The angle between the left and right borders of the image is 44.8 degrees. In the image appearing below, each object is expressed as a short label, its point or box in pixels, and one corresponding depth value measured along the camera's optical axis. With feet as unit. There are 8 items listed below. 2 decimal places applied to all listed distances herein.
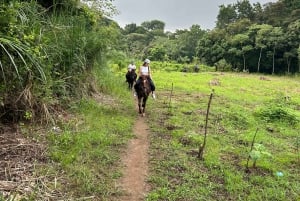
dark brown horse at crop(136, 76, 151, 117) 36.45
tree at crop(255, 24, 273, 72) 158.20
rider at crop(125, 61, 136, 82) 57.57
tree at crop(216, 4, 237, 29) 232.32
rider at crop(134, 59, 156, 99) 37.19
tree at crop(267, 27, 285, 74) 152.56
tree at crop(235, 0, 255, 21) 224.86
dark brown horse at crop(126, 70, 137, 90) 57.21
